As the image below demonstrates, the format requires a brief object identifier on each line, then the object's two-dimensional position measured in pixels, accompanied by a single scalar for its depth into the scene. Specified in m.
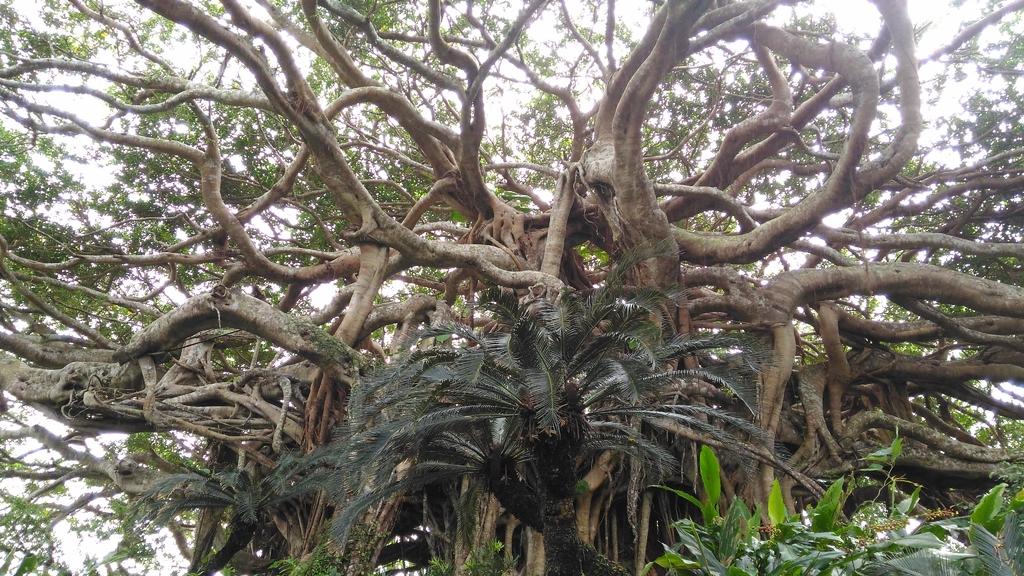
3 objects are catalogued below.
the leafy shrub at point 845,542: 1.74
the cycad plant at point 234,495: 5.33
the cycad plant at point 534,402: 3.60
